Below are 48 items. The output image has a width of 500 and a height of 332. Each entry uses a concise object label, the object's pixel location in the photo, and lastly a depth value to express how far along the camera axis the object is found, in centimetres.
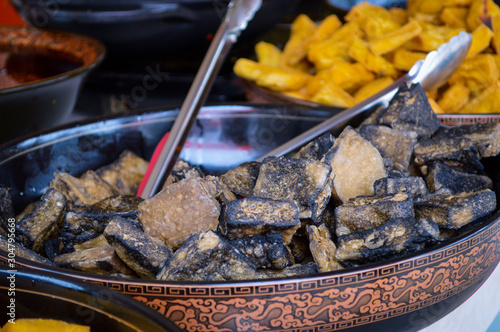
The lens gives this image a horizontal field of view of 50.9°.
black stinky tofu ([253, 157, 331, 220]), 54
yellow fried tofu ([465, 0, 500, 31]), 114
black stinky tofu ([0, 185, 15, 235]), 62
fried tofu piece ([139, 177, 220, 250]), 54
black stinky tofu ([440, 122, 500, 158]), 68
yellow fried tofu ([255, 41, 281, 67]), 132
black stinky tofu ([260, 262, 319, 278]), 48
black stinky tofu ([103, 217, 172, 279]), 48
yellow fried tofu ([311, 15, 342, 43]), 129
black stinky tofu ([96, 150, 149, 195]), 79
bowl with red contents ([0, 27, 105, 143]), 80
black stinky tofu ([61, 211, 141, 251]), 57
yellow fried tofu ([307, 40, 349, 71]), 117
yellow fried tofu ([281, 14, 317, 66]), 126
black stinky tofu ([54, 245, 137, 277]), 49
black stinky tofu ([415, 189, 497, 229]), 54
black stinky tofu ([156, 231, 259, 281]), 46
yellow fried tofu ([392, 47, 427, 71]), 104
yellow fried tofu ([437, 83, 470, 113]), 104
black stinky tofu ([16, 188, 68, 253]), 57
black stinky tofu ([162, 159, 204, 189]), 65
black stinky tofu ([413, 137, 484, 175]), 66
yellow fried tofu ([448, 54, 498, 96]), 107
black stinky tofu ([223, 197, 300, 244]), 50
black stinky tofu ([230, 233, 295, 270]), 49
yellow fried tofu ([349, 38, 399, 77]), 108
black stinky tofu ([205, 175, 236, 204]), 58
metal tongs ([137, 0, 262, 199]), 74
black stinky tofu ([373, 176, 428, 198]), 57
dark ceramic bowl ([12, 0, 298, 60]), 116
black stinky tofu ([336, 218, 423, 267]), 48
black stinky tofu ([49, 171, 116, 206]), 70
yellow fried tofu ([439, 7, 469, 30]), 118
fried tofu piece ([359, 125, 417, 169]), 68
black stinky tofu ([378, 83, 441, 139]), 72
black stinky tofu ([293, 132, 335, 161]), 65
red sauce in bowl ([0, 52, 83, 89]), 98
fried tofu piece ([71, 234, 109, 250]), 56
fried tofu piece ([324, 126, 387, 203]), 61
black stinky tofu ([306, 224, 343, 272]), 49
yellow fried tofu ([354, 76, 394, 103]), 105
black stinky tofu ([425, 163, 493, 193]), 64
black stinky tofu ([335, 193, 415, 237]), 53
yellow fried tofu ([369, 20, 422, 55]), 107
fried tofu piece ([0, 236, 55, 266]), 49
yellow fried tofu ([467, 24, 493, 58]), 108
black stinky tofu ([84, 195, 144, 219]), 62
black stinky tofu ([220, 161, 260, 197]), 62
